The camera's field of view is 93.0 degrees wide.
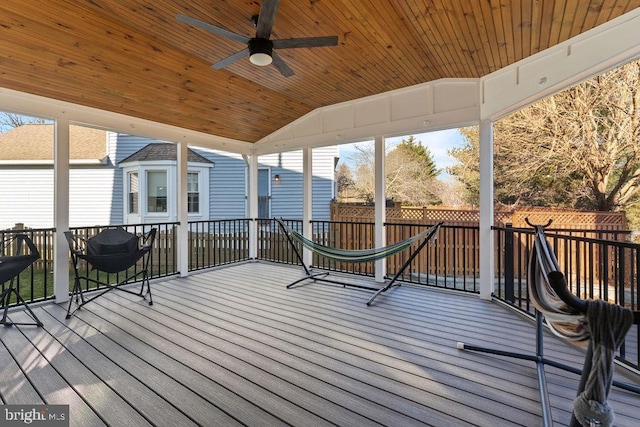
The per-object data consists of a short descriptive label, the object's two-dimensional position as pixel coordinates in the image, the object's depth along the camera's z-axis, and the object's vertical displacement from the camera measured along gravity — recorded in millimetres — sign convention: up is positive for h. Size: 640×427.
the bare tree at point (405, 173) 11523 +1653
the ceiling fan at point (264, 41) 2318 +1456
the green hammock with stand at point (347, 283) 3551 -962
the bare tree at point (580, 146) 5629 +1419
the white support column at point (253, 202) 6309 +250
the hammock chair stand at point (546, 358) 1064 -1032
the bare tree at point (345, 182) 13875 +1446
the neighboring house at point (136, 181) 8008 +922
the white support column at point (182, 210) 4992 +69
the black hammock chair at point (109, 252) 3348 -435
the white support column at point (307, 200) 5598 +260
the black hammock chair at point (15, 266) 2680 -465
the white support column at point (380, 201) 4625 +190
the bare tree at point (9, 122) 9406 +2910
